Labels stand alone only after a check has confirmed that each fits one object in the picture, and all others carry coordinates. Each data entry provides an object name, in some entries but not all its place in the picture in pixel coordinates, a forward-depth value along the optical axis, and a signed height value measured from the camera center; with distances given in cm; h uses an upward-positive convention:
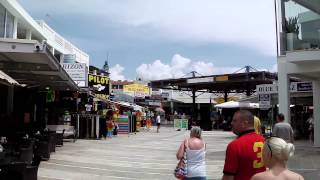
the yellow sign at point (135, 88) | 5043 +360
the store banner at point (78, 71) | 2175 +258
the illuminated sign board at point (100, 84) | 2694 +230
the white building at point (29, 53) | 876 +150
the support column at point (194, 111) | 3804 +20
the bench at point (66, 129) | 1704 -73
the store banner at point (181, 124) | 3193 -95
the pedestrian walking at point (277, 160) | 258 -35
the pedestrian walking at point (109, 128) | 2126 -85
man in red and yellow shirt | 349 -46
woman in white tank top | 553 -65
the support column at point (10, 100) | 1444 +57
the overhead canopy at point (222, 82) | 3123 +297
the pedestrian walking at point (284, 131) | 841 -43
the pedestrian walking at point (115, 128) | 2249 -94
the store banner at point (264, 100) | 1652 +59
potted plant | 1462 +333
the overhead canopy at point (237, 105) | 2518 +59
